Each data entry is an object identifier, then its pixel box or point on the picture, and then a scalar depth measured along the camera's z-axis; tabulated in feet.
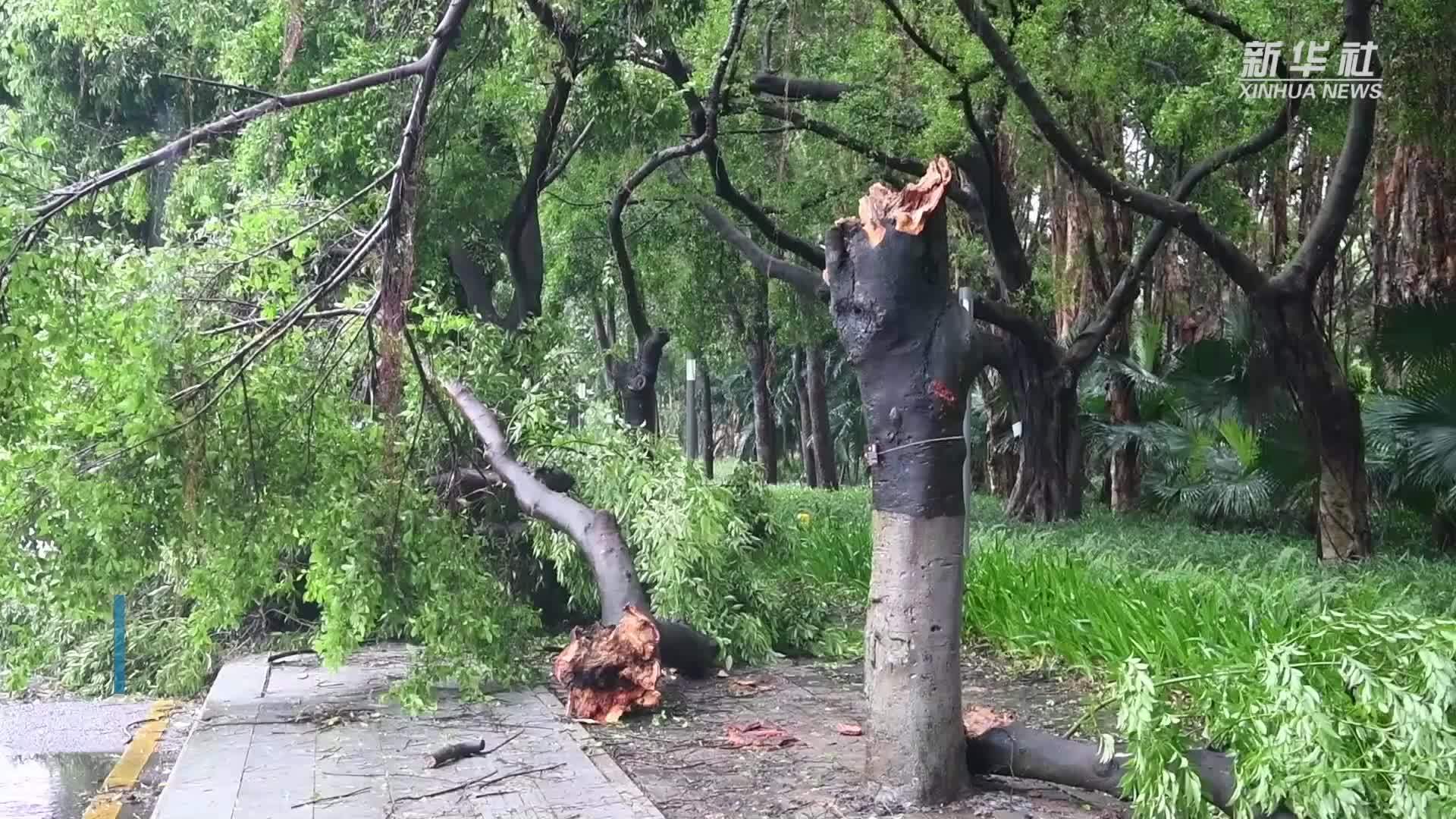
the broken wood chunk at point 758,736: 23.25
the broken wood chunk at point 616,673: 25.30
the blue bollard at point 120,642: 31.55
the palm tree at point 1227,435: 41.45
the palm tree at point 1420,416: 34.55
